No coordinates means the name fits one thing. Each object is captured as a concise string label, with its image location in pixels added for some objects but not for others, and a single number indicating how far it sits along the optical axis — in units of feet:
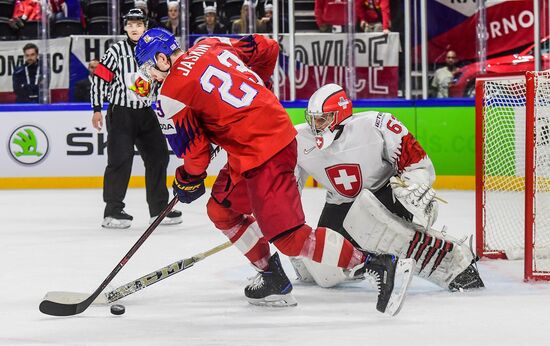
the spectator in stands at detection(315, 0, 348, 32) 53.52
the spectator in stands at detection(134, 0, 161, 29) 54.28
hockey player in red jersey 22.80
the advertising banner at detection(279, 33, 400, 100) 53.06
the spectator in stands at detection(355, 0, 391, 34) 53.26
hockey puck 23.53
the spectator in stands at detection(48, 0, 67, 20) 54.93
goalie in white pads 25.46
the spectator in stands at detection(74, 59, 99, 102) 53.93
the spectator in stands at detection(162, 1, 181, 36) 54.34
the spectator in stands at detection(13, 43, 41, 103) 53.52
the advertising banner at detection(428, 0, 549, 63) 51.44
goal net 26.78
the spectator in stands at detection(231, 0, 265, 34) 54.13
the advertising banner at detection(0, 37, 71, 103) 53.88
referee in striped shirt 39.50
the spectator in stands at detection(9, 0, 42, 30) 55.31
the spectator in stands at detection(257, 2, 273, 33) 53.67
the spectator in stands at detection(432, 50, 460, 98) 51.75
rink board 52.75
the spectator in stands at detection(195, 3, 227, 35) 54.70
